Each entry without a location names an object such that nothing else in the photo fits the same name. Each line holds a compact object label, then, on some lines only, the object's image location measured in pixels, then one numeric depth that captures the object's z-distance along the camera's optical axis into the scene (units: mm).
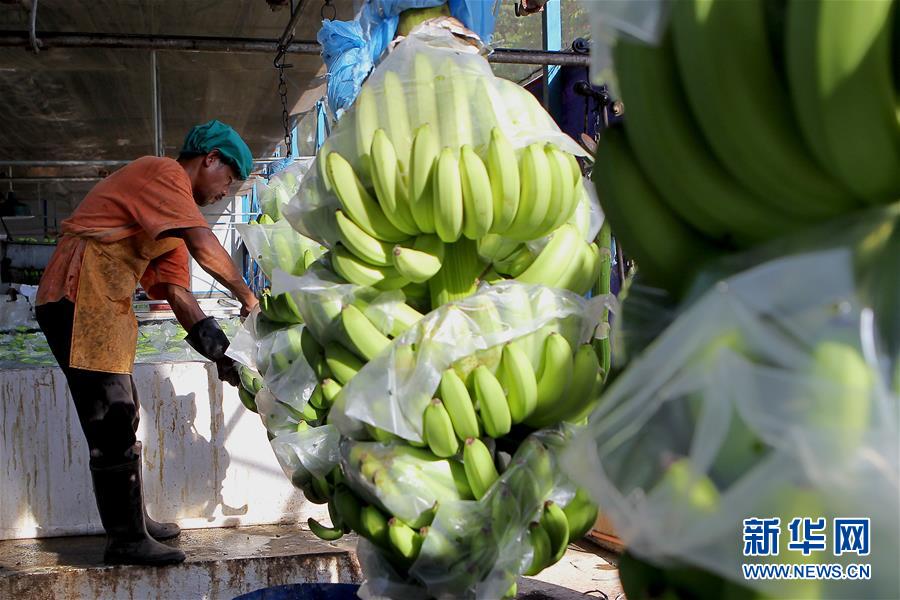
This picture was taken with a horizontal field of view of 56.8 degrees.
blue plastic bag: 1977
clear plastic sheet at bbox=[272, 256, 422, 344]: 1670
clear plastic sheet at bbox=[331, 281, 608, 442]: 1478
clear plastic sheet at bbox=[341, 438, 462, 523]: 1487
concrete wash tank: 3782
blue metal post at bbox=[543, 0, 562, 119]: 5564
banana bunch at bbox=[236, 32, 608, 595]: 1481
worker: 3293
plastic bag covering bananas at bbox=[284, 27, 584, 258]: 1535
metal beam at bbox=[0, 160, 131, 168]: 5672
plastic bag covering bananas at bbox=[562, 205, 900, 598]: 632
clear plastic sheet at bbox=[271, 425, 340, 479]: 2012
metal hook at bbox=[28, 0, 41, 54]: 4425
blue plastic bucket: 2155
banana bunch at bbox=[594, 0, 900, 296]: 658
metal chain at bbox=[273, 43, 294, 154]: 4590
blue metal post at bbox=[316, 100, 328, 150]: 7945
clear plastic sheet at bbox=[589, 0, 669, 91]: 767
